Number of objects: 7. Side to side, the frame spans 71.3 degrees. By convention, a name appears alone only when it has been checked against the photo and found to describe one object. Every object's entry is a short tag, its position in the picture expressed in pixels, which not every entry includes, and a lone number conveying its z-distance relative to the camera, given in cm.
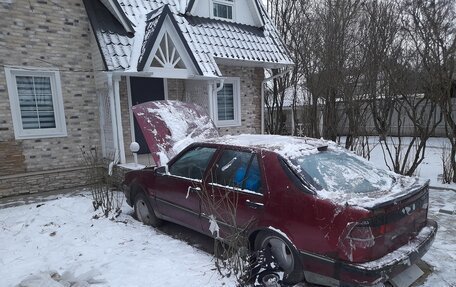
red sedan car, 275
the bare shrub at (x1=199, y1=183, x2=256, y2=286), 326
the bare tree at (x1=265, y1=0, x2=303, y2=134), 1608
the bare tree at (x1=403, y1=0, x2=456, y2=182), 689
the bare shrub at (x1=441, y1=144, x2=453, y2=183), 746
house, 711
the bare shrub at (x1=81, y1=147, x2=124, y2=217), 545
